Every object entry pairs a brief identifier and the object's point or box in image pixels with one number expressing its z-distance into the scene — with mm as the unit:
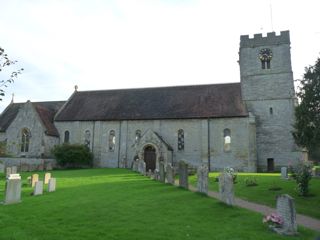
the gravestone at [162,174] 20141
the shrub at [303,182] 15227
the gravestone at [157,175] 21628
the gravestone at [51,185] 15883
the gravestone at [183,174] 17125
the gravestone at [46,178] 18738
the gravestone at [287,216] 8492
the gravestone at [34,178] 17853
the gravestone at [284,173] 21797
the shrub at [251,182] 18375
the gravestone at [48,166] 34938
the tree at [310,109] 15586
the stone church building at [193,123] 33562
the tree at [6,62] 6205
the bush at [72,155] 35594
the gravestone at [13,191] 12562
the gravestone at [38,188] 14797
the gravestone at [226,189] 12141
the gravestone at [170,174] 19156
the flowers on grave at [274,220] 8736
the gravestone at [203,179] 15016
